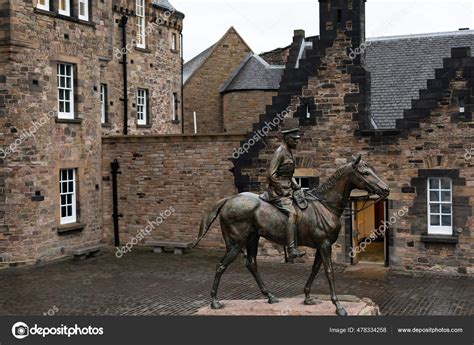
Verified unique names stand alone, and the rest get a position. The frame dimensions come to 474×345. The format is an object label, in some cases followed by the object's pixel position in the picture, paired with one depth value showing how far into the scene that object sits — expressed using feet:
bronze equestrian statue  34.17
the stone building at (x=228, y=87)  98.17
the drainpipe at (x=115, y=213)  70.33
